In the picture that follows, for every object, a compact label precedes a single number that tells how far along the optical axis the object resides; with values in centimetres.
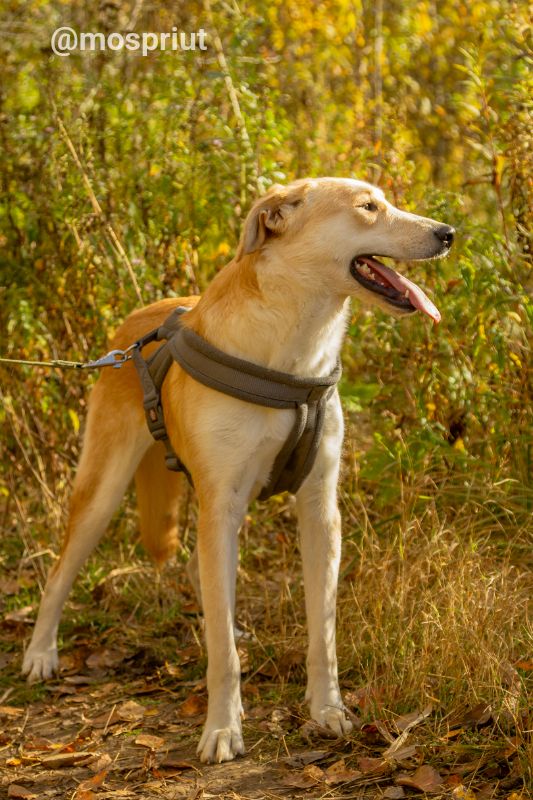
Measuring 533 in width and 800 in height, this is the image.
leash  408
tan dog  340
